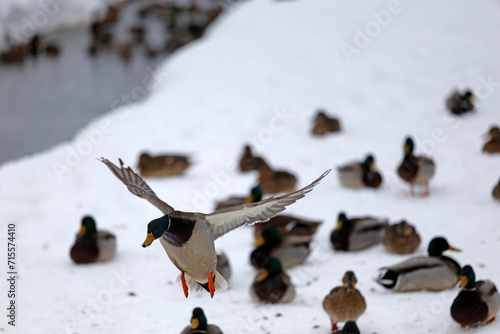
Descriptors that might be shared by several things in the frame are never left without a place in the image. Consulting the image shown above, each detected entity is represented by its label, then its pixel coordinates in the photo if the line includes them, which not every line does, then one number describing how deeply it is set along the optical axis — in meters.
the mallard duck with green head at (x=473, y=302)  8.77
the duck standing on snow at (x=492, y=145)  16.64
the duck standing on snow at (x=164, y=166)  16.73
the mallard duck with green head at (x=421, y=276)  10.34
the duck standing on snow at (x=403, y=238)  12.03
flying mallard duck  6.38
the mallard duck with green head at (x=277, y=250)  11.99
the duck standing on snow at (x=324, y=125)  18.77
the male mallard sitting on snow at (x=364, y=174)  15.54
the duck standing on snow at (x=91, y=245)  12.19
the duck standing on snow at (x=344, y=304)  9.24
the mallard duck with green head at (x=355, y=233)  12.64
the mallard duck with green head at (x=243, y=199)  14.02
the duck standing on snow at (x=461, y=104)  19.92
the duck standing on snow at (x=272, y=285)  10.43
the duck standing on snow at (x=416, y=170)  14.89
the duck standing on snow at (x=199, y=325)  8.77
